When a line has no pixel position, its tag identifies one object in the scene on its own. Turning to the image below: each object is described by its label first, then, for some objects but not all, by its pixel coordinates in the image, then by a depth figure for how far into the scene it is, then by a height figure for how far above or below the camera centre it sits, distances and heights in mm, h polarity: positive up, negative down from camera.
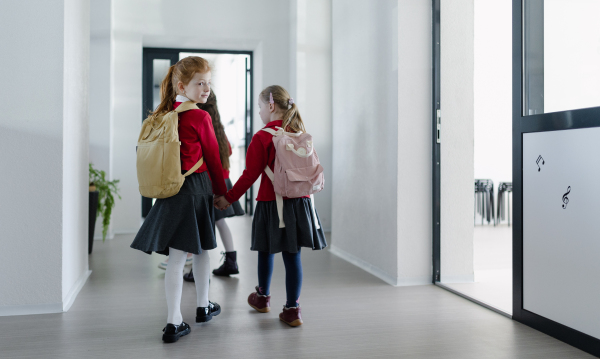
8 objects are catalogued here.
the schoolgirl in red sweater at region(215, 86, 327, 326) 2125 -136
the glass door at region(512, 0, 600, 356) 1858 +67
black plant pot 3967 -262
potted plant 4168 -156
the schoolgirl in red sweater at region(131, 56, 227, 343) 1926 -76
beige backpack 1884 +82
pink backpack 2096 +64
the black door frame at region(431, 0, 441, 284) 2951 +281
